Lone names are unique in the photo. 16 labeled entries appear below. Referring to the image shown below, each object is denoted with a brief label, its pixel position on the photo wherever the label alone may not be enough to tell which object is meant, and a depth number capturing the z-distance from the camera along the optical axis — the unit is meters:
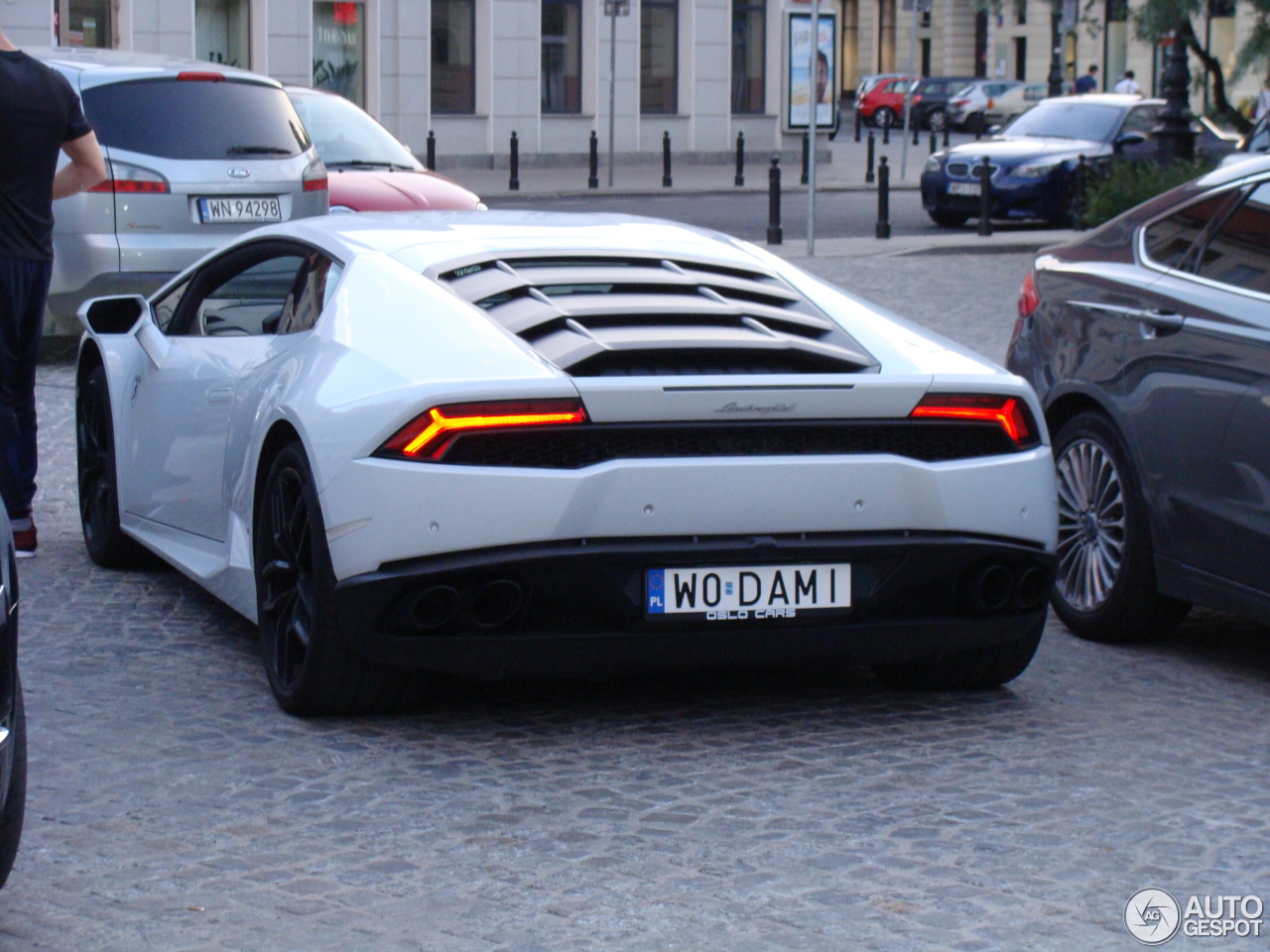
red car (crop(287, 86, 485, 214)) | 13.75
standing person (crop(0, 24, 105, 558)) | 6.89
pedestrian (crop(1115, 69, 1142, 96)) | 44.62
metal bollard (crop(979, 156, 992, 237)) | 22.23
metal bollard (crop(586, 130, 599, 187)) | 31.11
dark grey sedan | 5.50
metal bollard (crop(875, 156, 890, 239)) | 21.94
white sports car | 4.60
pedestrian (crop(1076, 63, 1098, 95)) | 52.03
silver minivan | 11.30
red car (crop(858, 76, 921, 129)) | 62.69
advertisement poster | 25.22
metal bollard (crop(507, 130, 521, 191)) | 30.53
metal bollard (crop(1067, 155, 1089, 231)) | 22.22
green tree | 22.72
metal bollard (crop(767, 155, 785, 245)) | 21.11
